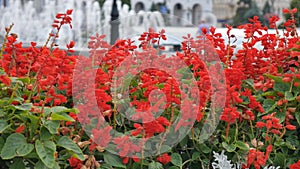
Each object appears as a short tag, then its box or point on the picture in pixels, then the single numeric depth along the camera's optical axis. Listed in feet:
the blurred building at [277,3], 245.39
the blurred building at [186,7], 225.56
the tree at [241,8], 188.30
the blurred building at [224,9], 257.96
